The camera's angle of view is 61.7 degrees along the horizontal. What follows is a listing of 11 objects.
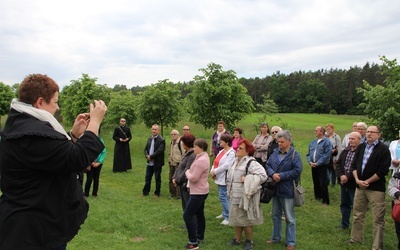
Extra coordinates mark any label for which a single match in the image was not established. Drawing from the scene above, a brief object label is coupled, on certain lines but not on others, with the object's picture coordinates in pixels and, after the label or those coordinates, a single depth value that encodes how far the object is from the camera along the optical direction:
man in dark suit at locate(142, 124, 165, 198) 9.61
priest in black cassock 13.22
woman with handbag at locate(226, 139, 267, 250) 5.61
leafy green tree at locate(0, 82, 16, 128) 36.56
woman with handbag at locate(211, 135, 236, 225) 6.99
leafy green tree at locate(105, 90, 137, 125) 22.02
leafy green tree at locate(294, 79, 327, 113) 75.06
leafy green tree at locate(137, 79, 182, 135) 17.45
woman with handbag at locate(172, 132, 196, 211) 6.48
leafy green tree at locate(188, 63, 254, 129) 14.72
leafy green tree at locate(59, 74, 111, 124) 22.89
